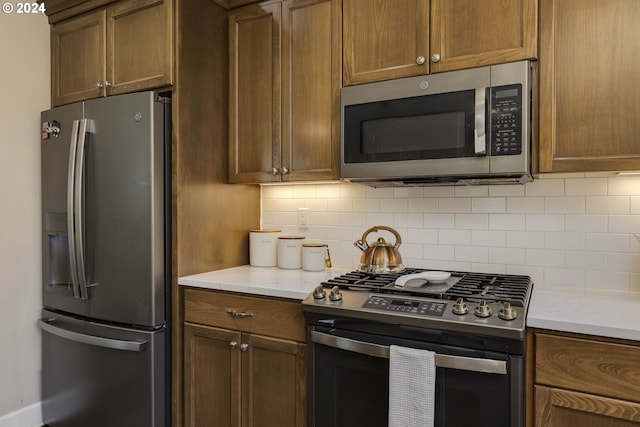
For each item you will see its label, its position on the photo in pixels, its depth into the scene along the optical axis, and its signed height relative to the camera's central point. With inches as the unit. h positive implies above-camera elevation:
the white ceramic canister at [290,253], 92.0 -10.1
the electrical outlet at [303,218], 98.3 -2.9
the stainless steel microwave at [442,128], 63.8 +12.4
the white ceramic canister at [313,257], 88.8 -10.6
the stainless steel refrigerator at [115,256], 78.6 -9.6
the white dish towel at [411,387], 55.0 -23.5
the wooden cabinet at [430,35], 65.1 +27.6
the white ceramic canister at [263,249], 94.5 -9.5
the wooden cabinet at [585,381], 48.7 -20.7
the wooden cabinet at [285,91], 80.6 +22.5
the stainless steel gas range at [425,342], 52.6 -18.2
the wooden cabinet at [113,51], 81.1 +31.4
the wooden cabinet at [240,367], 70.3 -27.8
